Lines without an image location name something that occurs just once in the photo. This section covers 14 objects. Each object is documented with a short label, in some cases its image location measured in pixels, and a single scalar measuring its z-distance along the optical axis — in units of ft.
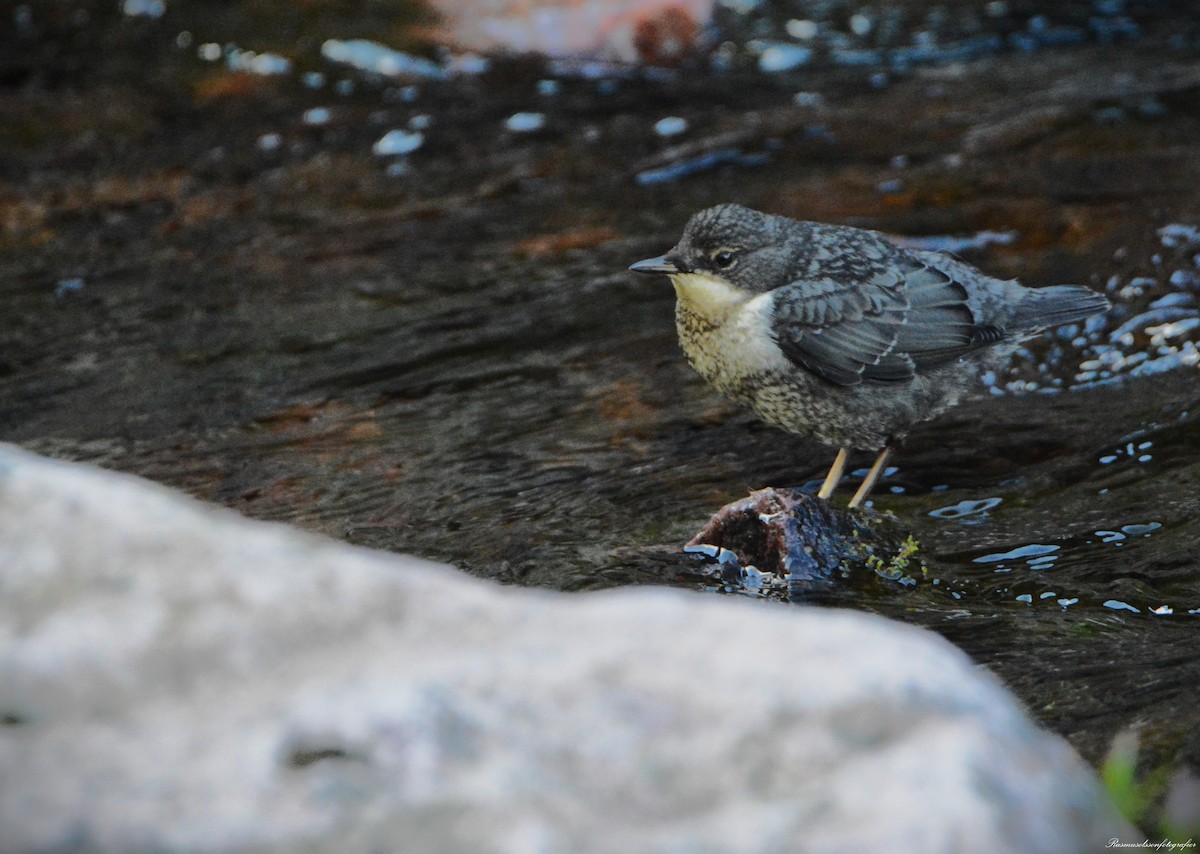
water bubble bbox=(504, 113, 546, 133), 52.75
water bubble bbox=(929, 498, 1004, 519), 28.84
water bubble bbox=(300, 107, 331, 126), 54.24
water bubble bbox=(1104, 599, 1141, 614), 23.43
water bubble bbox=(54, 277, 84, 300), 41.68
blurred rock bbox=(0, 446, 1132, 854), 10.60
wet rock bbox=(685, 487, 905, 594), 25.52
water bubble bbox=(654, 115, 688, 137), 51.65
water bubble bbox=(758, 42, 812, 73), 58.39
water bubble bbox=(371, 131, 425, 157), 51.72
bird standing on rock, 29.25
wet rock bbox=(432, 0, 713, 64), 59.06
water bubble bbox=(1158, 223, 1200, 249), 39.17
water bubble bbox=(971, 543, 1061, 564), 26.13
